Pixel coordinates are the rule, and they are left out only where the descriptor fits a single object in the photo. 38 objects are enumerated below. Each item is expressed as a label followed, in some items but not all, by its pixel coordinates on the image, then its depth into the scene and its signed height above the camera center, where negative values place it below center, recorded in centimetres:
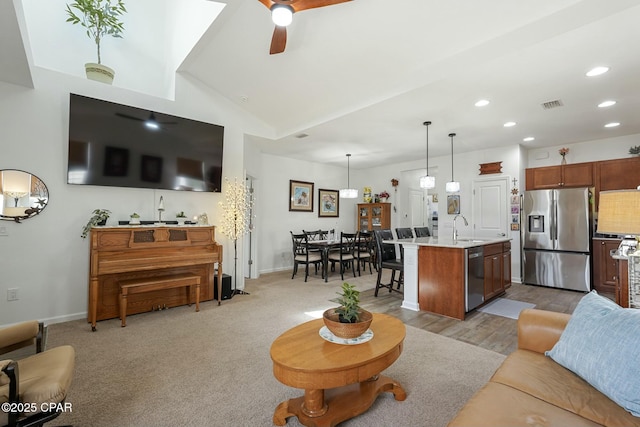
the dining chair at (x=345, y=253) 592 -72
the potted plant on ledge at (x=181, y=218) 423 -1
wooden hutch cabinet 802 +10
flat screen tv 354 +94
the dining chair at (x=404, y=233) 516 -23
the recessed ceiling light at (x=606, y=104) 371 +153
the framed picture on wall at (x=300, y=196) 721 +59
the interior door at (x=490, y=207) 595 +29
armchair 127 -80
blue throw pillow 119 -58
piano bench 334 -83
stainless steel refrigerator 500 -29
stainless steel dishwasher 363 -74
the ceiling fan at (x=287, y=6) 217 +161
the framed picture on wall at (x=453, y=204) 664 +38
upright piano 333 -54
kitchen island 361 -72
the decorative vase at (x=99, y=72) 370 +186
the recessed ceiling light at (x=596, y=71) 290 +153
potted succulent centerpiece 183 -65
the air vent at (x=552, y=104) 373 +153
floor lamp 478 +7
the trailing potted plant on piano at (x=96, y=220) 355 -4
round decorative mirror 321 +24
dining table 567 -57
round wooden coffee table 153 -82
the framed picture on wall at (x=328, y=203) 792 +44
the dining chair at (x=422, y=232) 556 -23
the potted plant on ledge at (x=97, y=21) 360 +253
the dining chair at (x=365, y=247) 631 -62
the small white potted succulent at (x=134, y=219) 379 -3
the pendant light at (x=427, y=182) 469 +62
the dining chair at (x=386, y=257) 456 -61
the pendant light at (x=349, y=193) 680 +62
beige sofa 114 -78
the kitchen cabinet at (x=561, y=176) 531 +87
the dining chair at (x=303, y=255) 576 -74
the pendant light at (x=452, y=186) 508 +60
